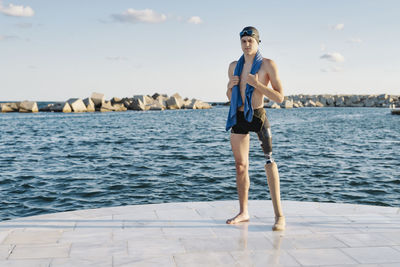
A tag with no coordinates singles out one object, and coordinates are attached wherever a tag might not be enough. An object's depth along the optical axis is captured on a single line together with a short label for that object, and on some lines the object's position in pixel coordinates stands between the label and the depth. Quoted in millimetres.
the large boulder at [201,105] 105962
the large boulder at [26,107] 74875
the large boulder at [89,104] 75188
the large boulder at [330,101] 151250
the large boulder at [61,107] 73750
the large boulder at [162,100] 94000
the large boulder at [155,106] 90188
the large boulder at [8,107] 75438
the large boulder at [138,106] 87812
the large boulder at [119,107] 83125
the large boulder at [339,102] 151250
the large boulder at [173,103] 97125
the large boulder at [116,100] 87656
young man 4062
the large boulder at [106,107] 79125
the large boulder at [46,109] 78850
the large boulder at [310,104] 147125
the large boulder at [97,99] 78438
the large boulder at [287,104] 120825
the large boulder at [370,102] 143138
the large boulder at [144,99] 90406
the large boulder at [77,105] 73188
